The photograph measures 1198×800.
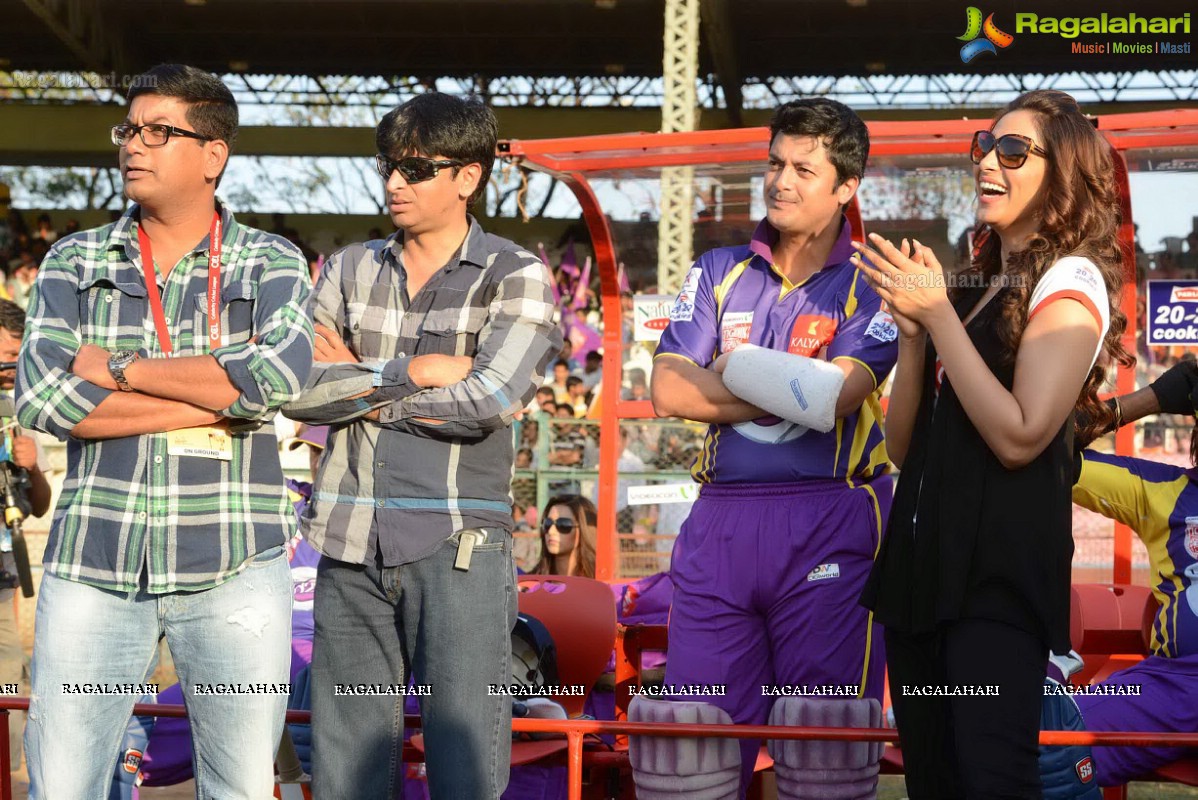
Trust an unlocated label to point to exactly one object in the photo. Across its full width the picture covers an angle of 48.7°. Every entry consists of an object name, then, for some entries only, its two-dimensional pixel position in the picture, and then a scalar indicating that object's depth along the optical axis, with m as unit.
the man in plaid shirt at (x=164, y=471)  3.01
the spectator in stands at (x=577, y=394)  12.20
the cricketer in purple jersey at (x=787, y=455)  3.52
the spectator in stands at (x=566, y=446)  9.22
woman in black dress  2.60
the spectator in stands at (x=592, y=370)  13.24
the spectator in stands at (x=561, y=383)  12.63
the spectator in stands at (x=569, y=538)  6.44
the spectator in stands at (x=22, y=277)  17.36
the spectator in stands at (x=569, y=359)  14.04
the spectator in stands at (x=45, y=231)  20.14
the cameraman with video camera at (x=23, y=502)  5.79
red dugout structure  5.09
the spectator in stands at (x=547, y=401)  11.69
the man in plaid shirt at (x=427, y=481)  3.22
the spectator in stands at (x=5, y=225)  20.22
